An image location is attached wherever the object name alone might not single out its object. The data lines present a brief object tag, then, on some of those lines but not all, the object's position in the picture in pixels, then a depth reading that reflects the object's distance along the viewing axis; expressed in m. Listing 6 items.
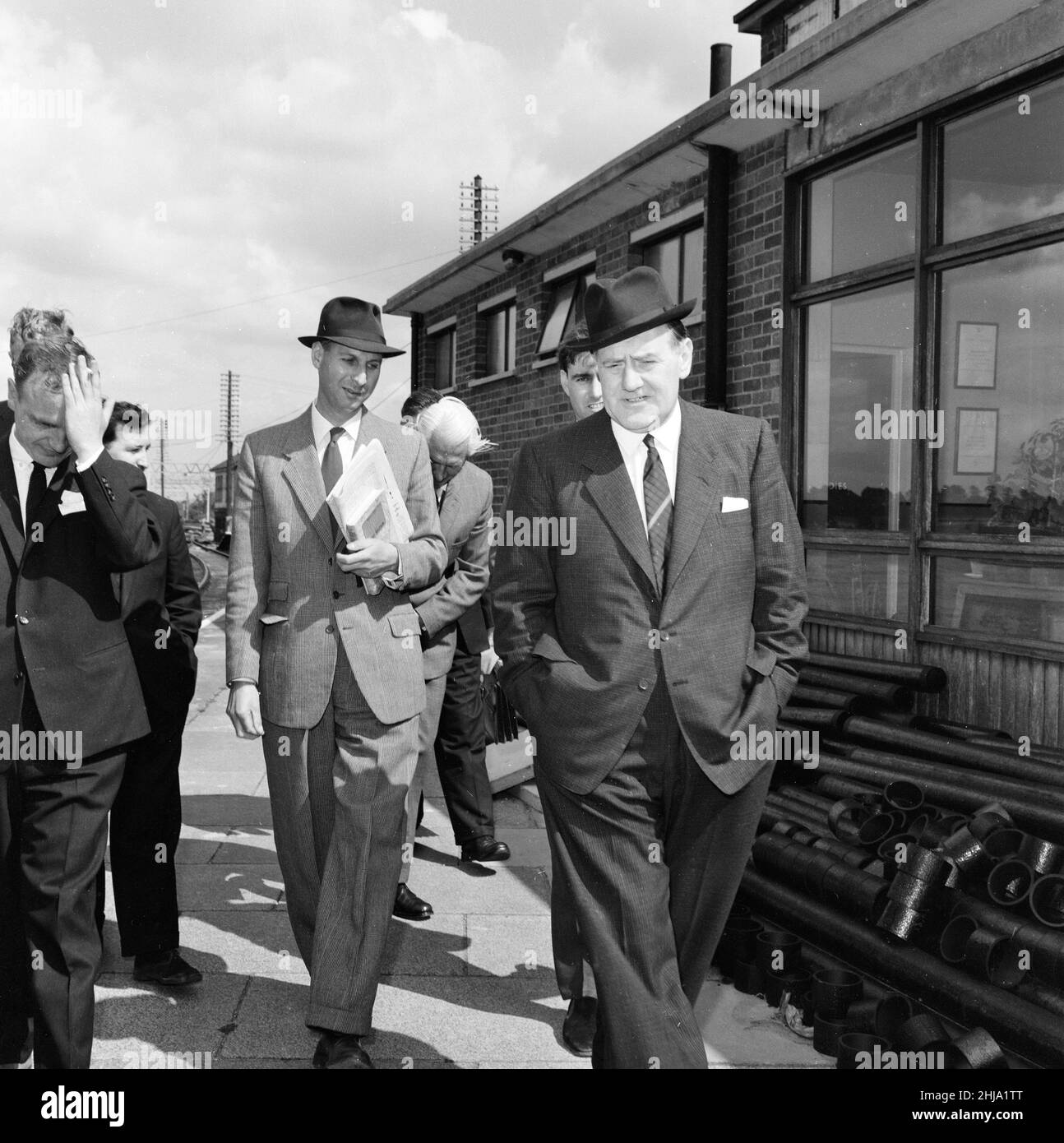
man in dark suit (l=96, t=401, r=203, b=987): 4.43
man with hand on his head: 3.38
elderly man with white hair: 5.31
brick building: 6.09
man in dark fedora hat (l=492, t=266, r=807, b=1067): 3.06
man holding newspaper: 3.87
